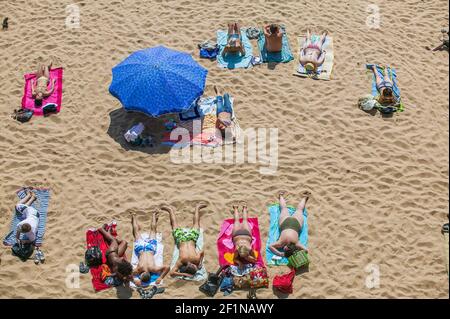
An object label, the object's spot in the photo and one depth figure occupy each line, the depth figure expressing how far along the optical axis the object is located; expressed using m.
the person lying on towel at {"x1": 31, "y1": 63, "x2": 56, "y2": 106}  14.32
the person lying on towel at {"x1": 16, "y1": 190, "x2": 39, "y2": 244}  11.70
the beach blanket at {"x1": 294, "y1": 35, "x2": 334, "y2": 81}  14.91
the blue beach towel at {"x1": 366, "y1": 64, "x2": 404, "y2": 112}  14.35
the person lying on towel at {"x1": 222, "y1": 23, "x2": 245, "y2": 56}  15.09
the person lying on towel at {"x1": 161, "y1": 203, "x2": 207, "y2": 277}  11.51
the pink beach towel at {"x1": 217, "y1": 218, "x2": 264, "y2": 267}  11.76
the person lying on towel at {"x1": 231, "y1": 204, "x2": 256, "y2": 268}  11.41
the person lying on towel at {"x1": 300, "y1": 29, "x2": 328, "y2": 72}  14.95
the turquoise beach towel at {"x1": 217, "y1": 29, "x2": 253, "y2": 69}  15.18
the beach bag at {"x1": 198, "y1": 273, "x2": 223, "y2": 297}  11.30
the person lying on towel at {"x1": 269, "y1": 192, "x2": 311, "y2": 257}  11.73
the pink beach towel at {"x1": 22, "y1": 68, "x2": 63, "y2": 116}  14.27
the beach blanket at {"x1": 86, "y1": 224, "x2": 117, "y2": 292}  11.42
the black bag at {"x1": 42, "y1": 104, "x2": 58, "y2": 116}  14.15
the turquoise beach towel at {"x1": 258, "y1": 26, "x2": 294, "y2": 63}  15.26
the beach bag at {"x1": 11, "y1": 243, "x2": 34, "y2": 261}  11.82
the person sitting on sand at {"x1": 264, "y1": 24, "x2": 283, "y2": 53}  15.04
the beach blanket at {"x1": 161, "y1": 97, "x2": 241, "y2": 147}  13.60
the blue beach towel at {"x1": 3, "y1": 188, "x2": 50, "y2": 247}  12.05
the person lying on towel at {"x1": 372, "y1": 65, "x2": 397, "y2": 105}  14.09
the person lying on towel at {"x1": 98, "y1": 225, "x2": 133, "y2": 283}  11.23
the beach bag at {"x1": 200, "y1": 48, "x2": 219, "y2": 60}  15.36
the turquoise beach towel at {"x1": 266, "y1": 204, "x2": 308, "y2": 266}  11.75
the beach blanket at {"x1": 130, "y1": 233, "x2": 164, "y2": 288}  11.55
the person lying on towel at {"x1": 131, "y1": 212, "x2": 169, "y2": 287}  11.47
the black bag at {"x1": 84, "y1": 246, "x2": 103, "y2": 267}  11.65
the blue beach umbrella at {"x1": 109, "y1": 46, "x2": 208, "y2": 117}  13.25
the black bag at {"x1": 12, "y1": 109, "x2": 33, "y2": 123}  14.04
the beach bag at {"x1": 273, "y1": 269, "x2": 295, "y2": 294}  11.22
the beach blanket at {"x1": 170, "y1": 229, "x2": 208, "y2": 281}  11.52
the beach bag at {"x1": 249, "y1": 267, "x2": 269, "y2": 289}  11.32
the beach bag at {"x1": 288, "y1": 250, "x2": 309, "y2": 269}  11.51
